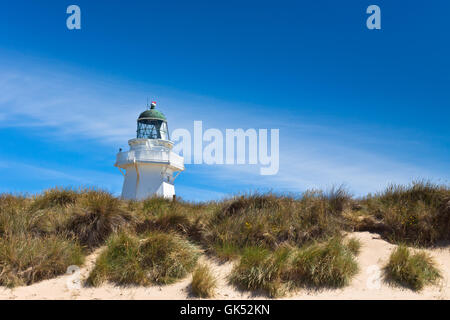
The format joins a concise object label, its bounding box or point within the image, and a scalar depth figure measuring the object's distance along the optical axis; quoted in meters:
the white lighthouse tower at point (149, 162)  26.06
